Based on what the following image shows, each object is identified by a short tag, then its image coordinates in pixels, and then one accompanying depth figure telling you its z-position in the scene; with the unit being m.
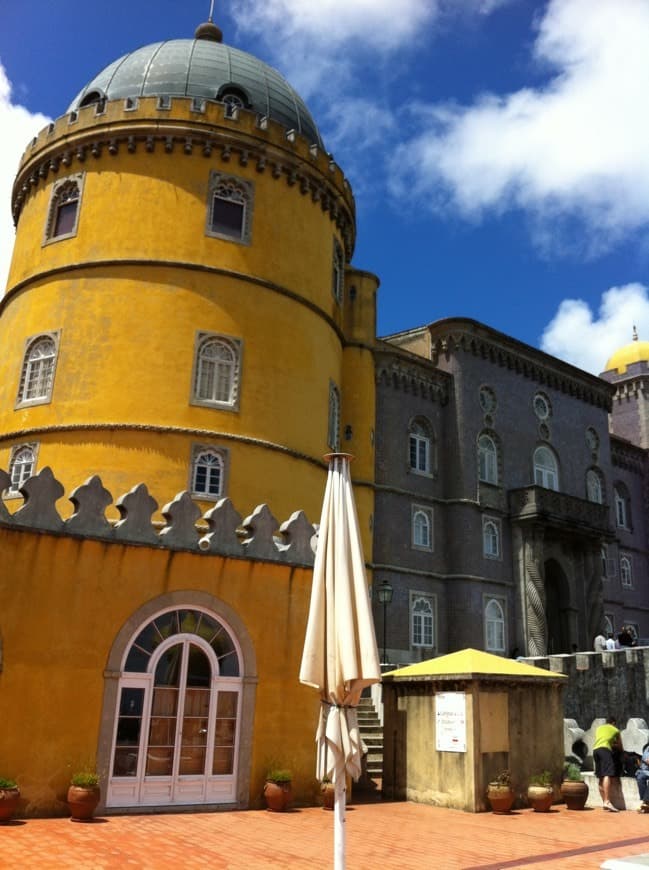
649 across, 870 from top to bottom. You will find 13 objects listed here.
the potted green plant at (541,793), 14.04
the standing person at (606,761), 14.50
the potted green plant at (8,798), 10.76
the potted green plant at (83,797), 11.22
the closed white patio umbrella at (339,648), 8.16
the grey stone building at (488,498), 29.61
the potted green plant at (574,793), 14.60
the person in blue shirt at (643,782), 14.23
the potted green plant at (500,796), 13.62
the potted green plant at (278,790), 12.80
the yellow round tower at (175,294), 20.72
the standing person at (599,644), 28.75
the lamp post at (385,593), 26.33
